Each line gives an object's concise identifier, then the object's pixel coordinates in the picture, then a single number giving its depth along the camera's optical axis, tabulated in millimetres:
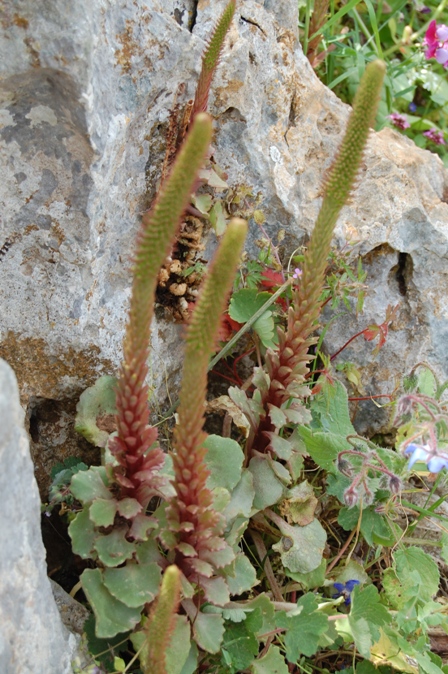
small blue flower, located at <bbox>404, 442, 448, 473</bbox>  789
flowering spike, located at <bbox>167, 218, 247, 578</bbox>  659
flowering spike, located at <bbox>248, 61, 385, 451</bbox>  693
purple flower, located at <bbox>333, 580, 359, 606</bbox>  860
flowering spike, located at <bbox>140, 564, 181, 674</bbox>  672
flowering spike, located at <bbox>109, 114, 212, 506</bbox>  651
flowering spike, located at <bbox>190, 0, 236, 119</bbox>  820
